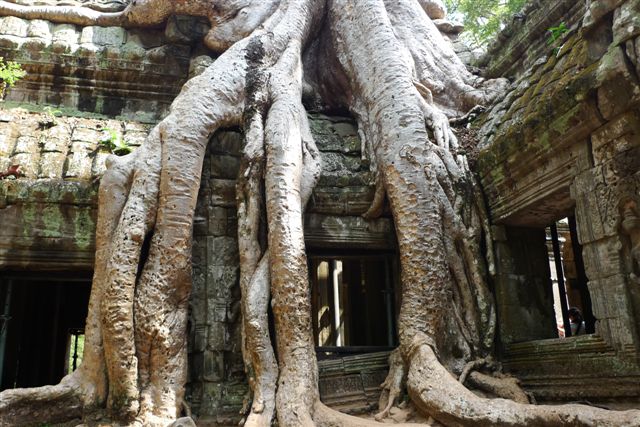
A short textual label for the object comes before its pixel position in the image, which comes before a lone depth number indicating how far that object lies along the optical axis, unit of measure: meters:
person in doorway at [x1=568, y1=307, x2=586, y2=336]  5.20
